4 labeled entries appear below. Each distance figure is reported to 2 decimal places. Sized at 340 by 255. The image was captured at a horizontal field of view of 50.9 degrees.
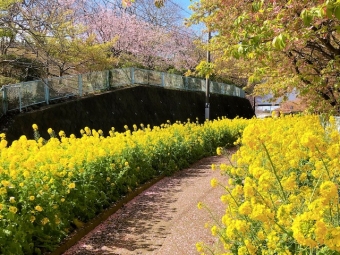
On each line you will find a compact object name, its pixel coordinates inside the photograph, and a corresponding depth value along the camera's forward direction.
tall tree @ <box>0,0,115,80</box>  15.04
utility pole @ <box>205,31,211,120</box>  20.56
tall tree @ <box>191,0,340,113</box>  3.12
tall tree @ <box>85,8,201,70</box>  24.39
